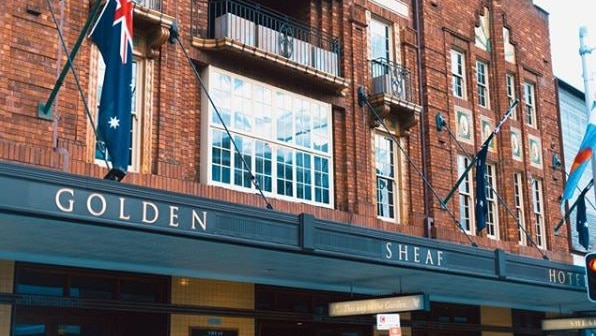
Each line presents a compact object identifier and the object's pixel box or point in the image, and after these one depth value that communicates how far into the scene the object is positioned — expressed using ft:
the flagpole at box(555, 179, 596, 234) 79.86
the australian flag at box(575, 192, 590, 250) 81.20
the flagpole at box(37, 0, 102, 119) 41.81
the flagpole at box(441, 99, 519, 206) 67.11
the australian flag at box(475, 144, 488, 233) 68.64
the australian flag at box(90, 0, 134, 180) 41.32
